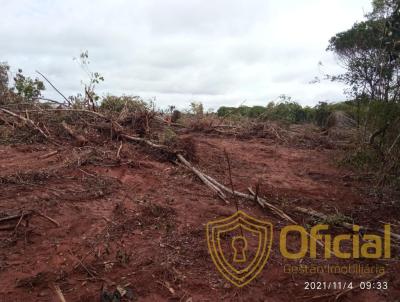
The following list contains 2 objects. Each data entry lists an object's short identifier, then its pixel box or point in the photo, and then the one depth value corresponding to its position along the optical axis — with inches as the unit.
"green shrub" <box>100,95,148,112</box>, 318.3
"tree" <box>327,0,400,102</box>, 196.5
